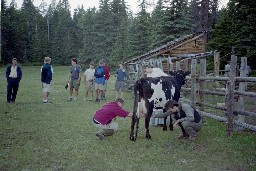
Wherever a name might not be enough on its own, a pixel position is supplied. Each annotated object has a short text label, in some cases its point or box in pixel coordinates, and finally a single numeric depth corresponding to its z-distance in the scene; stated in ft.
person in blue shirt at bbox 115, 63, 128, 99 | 55.12
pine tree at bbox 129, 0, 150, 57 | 155.43
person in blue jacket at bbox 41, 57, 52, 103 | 47.26
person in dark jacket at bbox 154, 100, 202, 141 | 23.70
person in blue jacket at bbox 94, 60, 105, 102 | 51.93
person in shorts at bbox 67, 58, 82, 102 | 50.39
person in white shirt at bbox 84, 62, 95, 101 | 54.49
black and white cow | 25.34
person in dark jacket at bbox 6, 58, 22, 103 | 47.21
